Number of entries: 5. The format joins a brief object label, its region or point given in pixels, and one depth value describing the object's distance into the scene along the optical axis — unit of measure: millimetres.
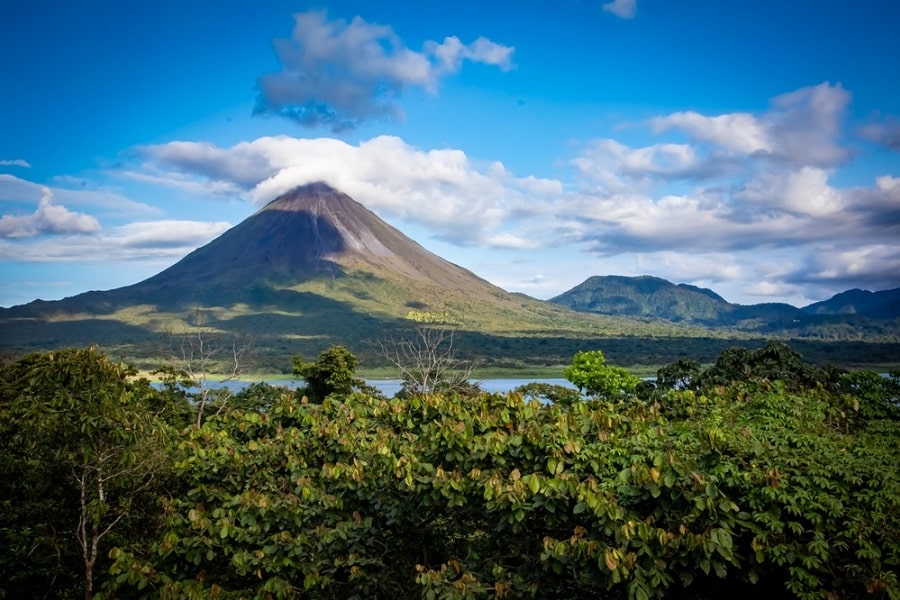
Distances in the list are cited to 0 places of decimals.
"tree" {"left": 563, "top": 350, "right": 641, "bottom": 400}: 30906
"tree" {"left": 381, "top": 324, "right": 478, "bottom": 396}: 25188
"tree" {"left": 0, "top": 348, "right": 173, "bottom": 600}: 6492
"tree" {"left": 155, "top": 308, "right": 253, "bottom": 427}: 18750
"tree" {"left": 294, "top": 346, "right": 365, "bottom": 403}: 25500
